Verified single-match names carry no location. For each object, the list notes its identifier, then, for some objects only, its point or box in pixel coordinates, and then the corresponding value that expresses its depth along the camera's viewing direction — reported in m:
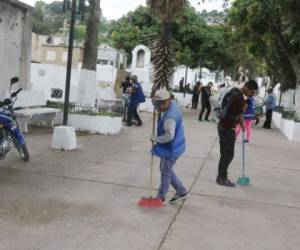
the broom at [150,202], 6.11
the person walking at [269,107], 19.72
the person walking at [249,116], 12.54
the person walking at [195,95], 28.10
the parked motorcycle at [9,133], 7.68
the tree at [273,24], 16.02
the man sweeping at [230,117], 7.43
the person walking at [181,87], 30.78
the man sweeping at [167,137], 5.86
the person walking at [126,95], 15.51
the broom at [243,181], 7.92
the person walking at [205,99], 18.66
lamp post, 9.69
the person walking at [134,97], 14.86
